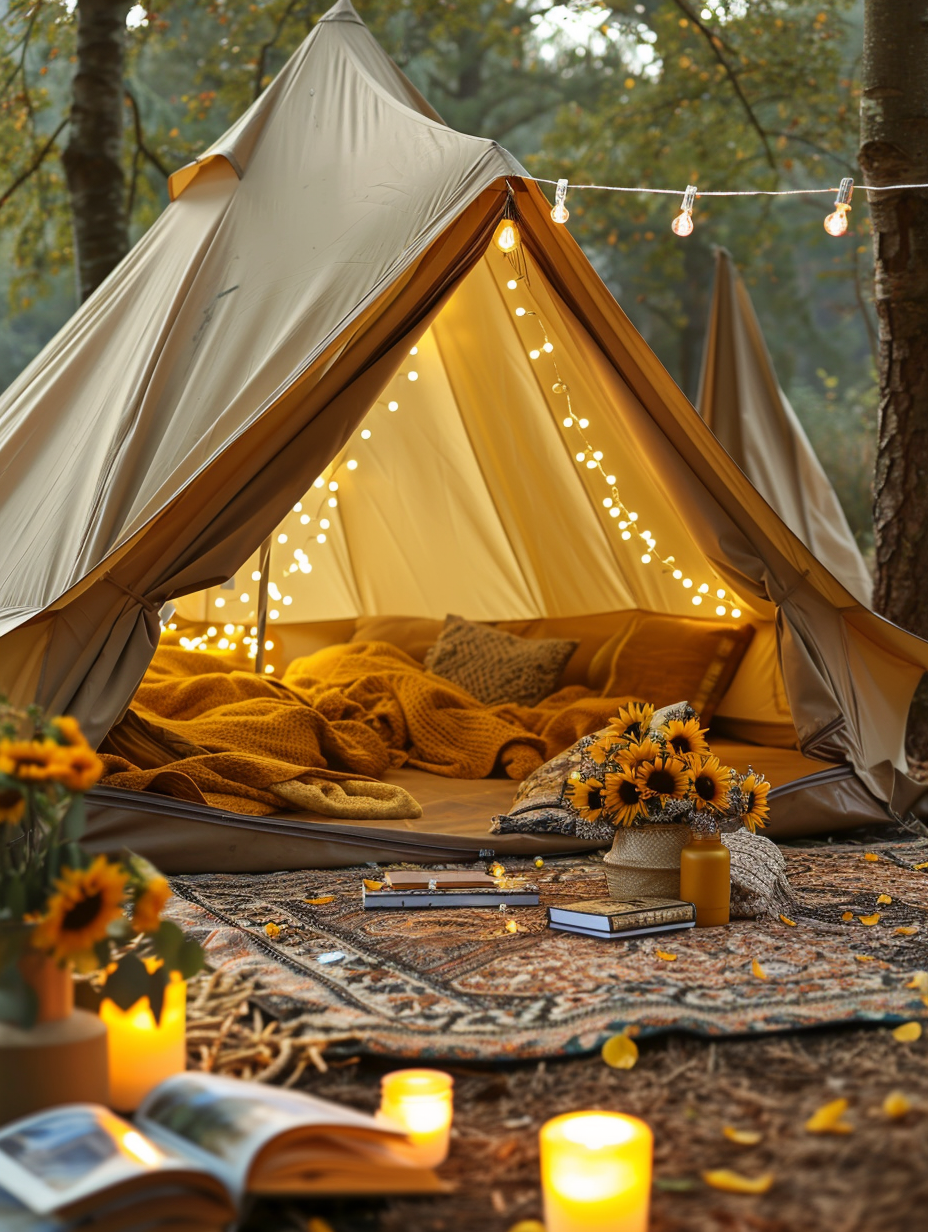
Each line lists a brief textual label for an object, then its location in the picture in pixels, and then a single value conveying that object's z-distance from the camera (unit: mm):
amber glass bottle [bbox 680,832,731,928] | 2312
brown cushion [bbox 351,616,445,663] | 4594
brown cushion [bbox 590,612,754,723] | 3820
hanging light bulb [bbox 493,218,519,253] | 2965
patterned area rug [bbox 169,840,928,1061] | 1761
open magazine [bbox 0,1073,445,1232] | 1145
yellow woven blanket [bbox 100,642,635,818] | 3008
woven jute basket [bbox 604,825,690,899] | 2381
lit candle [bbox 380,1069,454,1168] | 1346
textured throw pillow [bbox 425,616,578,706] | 4148
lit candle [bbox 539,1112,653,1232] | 1158
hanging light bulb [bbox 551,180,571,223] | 2873
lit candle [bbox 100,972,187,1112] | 1480
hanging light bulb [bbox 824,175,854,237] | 2869
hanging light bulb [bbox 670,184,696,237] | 2846
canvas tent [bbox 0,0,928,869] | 2787
